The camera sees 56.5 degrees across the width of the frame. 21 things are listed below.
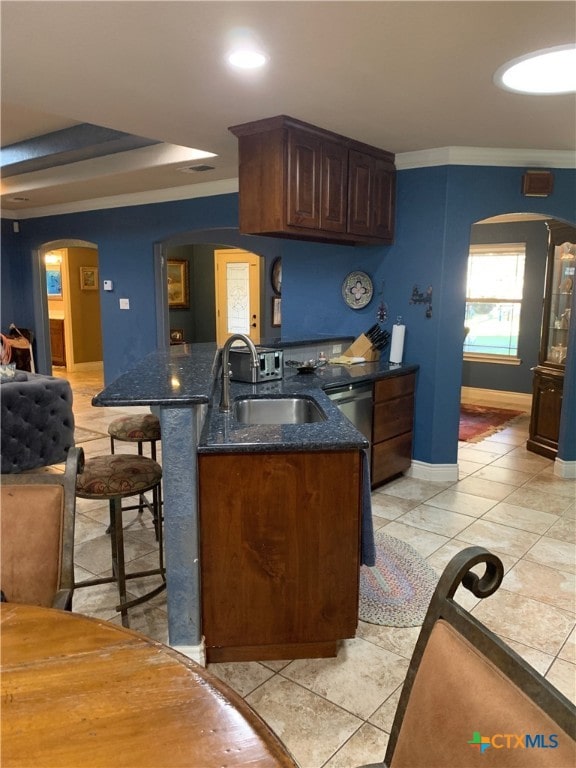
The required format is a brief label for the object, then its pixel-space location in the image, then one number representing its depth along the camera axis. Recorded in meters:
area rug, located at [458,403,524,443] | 5.76
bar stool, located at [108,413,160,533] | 3.09
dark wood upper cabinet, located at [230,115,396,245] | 3.25
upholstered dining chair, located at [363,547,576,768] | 0.69
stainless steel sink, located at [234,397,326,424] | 2.85
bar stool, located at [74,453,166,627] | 2.30
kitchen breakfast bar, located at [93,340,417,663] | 1.97
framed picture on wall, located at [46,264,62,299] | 10.33
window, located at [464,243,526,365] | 7.25
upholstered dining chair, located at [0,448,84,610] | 1.40
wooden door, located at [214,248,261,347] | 8.23
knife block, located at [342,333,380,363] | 4.38
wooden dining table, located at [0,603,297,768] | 0.77
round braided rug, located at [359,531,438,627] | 2.50
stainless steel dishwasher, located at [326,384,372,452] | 3.47
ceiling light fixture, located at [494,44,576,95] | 2.48
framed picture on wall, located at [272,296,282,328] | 6.70
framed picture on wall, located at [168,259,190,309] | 10.05
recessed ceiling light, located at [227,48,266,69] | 2.27
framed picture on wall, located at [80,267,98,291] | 10.19
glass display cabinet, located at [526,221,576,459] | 4.67
